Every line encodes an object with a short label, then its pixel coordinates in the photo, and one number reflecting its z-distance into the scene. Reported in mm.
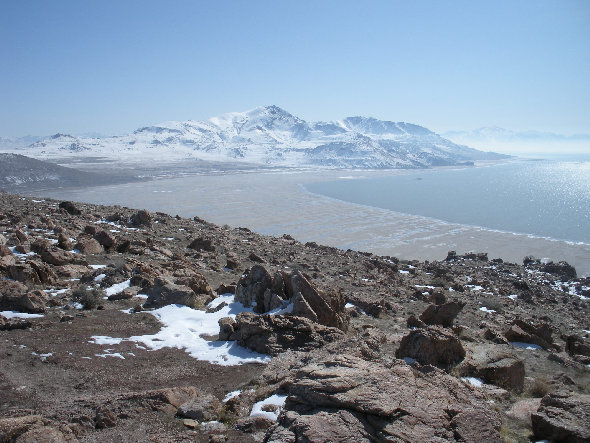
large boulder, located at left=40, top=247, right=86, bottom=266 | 10672
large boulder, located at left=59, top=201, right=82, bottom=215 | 19797
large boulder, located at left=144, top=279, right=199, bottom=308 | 8969
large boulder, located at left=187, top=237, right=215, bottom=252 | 15953
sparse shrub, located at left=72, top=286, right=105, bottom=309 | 8547
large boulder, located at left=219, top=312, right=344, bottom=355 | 6871
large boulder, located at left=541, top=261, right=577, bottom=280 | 21075
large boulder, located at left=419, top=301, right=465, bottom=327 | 9469
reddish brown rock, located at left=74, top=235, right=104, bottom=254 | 12375
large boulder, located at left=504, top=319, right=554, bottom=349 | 9203
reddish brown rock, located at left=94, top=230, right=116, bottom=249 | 13250
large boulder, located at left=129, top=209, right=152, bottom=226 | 18672
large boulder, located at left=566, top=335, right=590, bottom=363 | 9099
